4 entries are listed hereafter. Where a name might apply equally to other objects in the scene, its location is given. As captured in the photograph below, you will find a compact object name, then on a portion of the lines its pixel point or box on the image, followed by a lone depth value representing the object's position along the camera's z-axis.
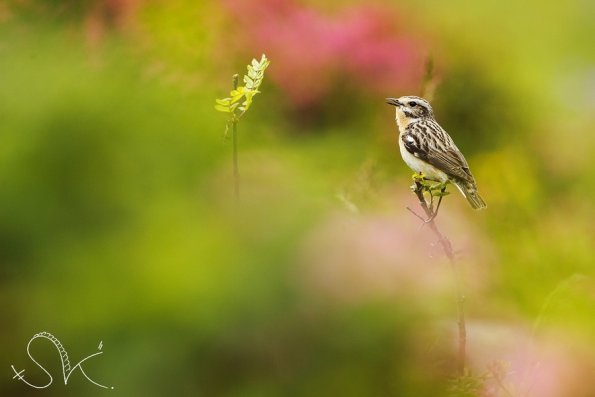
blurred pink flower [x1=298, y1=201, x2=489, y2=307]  6.94
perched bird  7.27
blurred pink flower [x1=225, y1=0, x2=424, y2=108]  7.91
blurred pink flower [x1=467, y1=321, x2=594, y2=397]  7.13
